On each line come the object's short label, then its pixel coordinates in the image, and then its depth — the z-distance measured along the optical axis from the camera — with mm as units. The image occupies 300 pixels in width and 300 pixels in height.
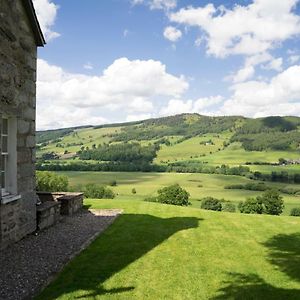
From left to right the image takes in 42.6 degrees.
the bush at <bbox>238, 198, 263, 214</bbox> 49853
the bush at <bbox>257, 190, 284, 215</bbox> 47312
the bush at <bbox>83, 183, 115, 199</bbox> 53953
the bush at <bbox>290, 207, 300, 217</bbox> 54844
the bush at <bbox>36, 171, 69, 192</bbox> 40875
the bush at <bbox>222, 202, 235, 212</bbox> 59303
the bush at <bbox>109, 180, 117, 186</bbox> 89000
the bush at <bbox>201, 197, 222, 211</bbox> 58450
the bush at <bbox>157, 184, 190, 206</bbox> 45562
